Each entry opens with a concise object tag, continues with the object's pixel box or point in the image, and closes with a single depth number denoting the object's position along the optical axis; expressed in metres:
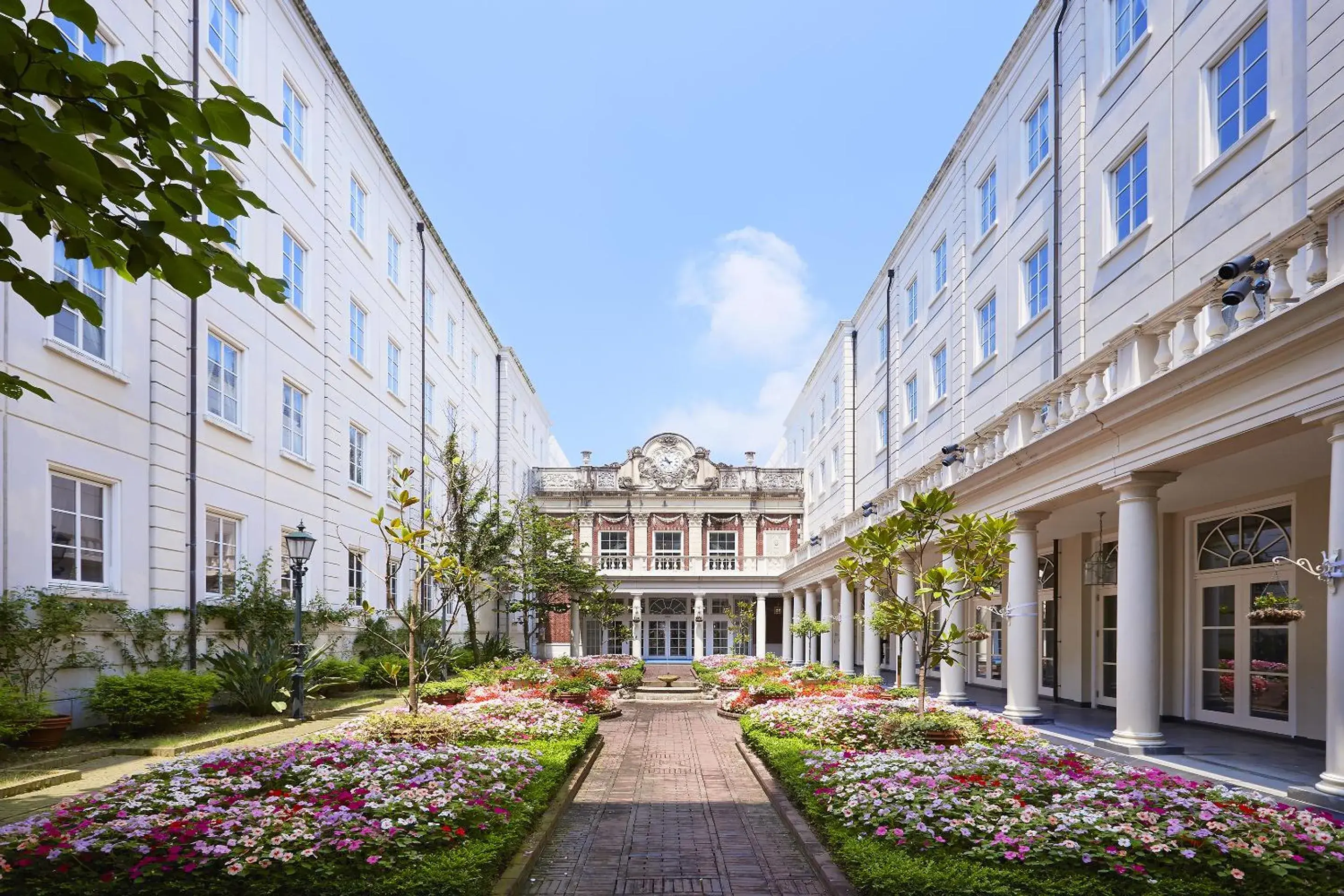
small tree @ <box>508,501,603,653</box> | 29.64
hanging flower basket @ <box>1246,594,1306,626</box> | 8.96
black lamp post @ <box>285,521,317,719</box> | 13.54
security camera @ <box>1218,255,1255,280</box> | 7.09
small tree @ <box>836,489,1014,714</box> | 10.33
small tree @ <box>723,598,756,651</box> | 36.69
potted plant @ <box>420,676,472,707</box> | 15.57
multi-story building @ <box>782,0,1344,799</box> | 7.50
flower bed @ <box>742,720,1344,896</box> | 5.34
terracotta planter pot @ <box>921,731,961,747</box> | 10.12
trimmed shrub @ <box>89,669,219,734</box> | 10.70
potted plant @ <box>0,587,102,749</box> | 9.52
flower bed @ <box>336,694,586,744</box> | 10.20
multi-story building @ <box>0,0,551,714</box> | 10.77
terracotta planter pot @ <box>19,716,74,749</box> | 9.59
